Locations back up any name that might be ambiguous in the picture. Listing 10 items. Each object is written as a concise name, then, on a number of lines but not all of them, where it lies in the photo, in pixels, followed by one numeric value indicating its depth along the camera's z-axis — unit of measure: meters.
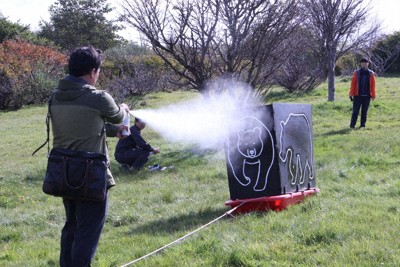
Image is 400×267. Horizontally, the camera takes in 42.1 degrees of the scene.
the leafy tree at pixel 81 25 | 49.12
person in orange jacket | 13.55
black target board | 6.11
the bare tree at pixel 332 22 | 19.05
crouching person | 10.51
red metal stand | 6.06
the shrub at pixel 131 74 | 27.12
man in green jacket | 4.13
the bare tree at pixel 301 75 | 25.69
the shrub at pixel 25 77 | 30.67
